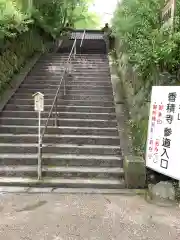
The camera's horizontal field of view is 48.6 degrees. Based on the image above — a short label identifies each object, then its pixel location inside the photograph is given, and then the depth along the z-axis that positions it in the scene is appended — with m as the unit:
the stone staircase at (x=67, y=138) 4.57
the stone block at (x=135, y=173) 4.30
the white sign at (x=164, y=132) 4.03
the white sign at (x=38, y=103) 4.58
